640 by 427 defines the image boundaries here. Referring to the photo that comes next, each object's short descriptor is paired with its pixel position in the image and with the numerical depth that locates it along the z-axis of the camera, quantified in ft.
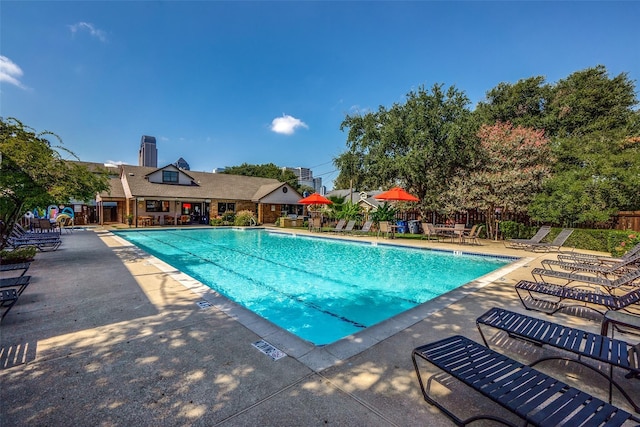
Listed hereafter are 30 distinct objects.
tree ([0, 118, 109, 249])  24.67
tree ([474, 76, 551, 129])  71.67
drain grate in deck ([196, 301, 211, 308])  15.27
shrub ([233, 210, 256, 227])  85.30
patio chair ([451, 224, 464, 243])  45.68
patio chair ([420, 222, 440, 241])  46.57
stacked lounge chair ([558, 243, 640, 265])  21.65
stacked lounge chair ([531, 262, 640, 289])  15.22
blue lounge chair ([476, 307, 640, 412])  7.59
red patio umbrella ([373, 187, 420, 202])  50.75
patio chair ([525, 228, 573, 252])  35.45
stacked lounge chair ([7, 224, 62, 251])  29.50
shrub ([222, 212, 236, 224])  88.27
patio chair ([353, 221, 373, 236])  59.41
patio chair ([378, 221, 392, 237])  54.13
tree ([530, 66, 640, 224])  38.71
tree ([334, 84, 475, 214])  54.85
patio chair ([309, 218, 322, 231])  66.85
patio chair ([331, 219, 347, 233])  63.82
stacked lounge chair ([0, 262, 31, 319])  12.63
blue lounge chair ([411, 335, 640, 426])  5.63
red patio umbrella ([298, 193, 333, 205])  67.92
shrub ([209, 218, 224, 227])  84.94
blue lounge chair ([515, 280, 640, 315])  12.53
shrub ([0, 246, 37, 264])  25.20
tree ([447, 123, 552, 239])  46.60
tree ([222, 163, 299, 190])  188.96
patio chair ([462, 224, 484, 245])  45.39
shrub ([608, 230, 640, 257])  30.77
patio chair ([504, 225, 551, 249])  37.43
